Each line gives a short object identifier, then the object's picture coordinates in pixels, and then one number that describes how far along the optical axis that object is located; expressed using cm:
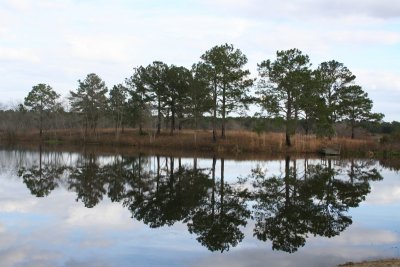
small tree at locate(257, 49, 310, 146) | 5150
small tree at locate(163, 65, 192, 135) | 6788
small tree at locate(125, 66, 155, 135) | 7006
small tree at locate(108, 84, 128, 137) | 8225
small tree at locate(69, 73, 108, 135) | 8662
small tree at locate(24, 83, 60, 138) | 9438
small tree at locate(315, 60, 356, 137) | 6285
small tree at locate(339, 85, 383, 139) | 6300
